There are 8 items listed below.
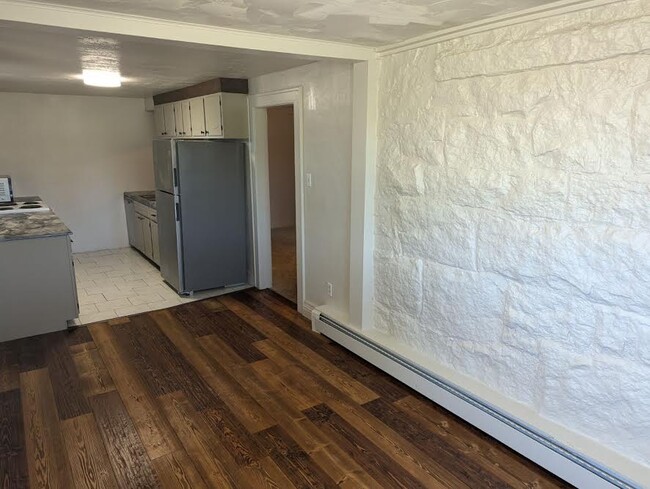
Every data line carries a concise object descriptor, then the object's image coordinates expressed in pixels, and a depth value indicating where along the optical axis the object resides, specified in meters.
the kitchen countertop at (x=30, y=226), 3.60
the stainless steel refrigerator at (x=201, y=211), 4.43
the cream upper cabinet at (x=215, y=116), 4.40
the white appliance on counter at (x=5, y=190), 4.98
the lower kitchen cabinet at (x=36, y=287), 3.60
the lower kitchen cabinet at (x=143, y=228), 5.51
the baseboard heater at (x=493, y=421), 2.01
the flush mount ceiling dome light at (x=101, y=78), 3.88
